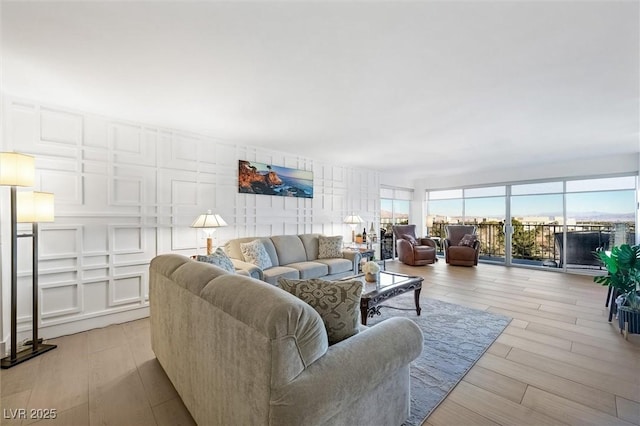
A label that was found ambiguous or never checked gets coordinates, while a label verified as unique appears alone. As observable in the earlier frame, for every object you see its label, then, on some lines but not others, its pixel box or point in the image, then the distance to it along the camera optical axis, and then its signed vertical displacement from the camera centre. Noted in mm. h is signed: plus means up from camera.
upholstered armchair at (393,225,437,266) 6574 -812
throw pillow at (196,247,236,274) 2428 -413
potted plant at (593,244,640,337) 2752 -714
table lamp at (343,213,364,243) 5867 -122
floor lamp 2246 +8
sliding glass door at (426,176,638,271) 5559 -92
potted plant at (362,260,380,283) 3211 -673
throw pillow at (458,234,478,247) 6523 -630
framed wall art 4473 +599
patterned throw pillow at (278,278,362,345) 1418 -464
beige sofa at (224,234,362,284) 3791 -736
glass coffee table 2740 -826
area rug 1915 -1243
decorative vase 3242 -752
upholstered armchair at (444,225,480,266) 6441 -778
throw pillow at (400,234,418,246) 6899 -611
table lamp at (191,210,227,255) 3589 -122
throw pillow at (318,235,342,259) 4770 -584
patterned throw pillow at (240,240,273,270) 3819 -564
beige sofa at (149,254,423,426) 1038 -654
